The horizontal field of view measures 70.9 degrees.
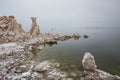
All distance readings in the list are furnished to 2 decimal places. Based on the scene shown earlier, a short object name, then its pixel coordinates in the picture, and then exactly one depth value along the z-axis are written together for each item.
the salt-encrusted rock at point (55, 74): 10.74
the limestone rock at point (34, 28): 35.83
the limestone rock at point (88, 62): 11.72
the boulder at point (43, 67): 11.67
